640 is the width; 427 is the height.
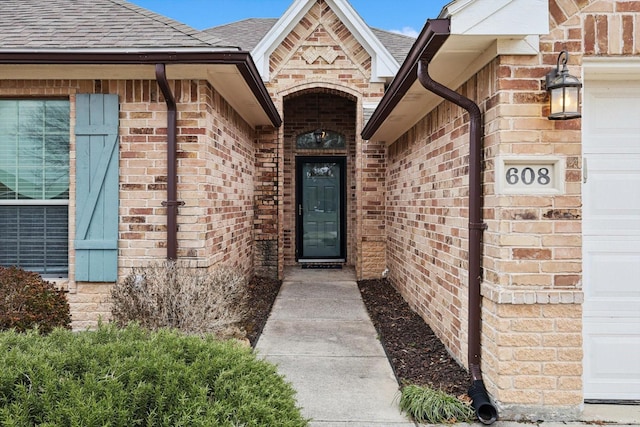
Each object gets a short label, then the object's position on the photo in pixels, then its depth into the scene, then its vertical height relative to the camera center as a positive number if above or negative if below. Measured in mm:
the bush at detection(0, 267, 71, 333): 3467 -783
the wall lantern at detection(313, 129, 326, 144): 9836 +1557
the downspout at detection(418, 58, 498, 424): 3293 -156
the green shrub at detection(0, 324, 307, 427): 1646 -709
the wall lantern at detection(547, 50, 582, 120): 2840 +723
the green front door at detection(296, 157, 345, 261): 10023 -100
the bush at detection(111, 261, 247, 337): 3777 -819
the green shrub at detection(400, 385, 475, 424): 3029 -1375
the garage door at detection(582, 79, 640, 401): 3199 -231
